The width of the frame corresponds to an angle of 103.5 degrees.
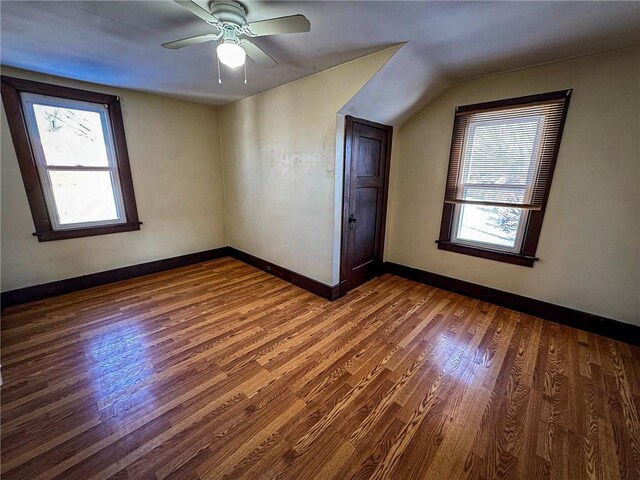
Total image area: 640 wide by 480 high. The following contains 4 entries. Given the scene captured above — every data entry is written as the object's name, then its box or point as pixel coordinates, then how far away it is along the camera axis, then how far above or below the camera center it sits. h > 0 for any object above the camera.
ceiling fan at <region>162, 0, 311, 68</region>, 1.39 +0.86
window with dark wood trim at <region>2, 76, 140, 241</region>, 2.55 +0.19
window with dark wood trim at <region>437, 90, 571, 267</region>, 2.32 +0.07
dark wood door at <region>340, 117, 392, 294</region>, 2.78 -0.24
